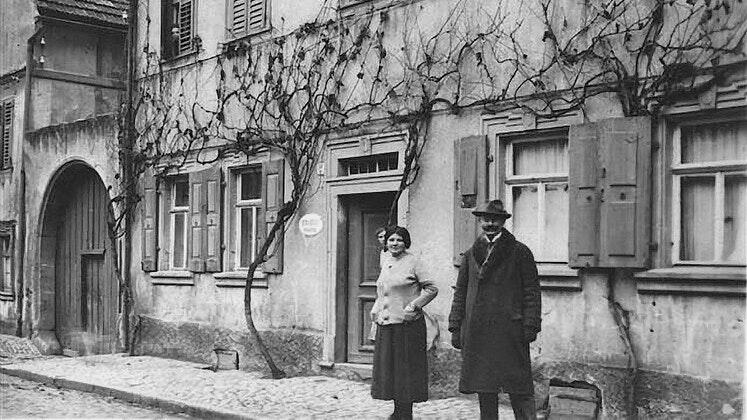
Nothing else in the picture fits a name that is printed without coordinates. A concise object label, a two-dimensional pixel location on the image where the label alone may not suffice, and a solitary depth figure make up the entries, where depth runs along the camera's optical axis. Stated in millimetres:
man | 8039
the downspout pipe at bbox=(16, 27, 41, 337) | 19625
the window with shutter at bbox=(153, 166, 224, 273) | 14773
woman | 9000
